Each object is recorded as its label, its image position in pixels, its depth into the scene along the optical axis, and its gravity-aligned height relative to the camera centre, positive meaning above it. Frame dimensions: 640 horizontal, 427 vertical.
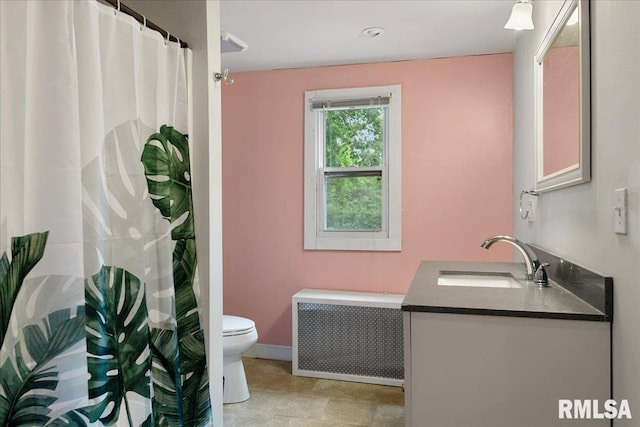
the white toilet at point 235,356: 2.60 -0.87
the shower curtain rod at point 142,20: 1.39 +0.64
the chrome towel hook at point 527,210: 2.19 +0.00
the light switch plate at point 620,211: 1.12 +0.00
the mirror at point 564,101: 1.41 +0.40
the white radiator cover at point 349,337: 2.99 -0.86
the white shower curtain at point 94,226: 1.04 -0.05
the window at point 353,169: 3.26 +0.30
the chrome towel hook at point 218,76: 1.85 +0.55
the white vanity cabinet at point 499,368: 1.21 -0.44
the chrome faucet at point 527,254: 1.86 -0.19
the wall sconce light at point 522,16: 1.90 +0.81
